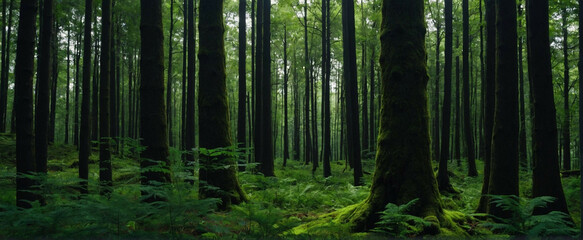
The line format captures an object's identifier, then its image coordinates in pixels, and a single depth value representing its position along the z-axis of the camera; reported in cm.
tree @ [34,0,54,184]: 691
